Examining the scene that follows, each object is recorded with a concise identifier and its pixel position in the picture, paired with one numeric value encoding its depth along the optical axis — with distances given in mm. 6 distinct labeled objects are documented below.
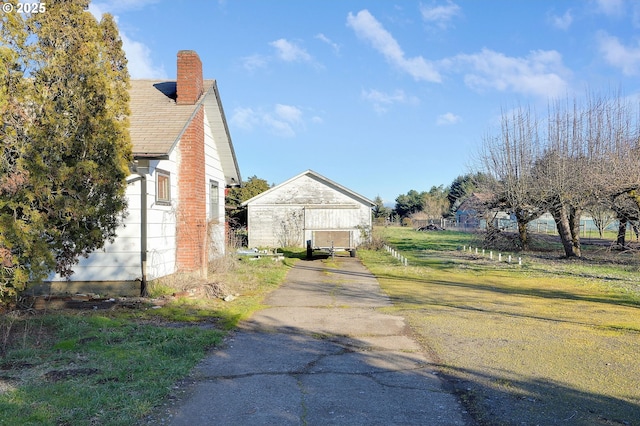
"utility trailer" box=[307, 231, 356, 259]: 22984
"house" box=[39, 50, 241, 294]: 10164
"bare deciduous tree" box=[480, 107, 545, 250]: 23578
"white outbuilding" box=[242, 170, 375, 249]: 29969
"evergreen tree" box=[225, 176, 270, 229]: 33375
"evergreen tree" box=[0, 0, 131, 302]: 6543
